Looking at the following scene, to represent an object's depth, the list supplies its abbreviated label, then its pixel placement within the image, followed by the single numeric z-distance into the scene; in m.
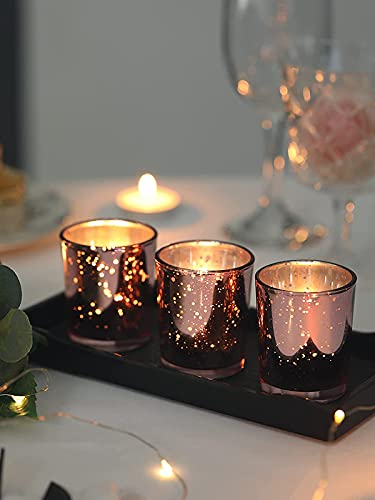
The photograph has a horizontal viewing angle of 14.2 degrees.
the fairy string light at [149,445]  0.79
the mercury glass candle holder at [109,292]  0.92
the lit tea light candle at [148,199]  1.23
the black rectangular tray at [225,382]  0.84
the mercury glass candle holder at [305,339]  0.84
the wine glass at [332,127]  1.07
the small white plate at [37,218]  1.15
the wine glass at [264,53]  1.19
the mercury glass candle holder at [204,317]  0.87
